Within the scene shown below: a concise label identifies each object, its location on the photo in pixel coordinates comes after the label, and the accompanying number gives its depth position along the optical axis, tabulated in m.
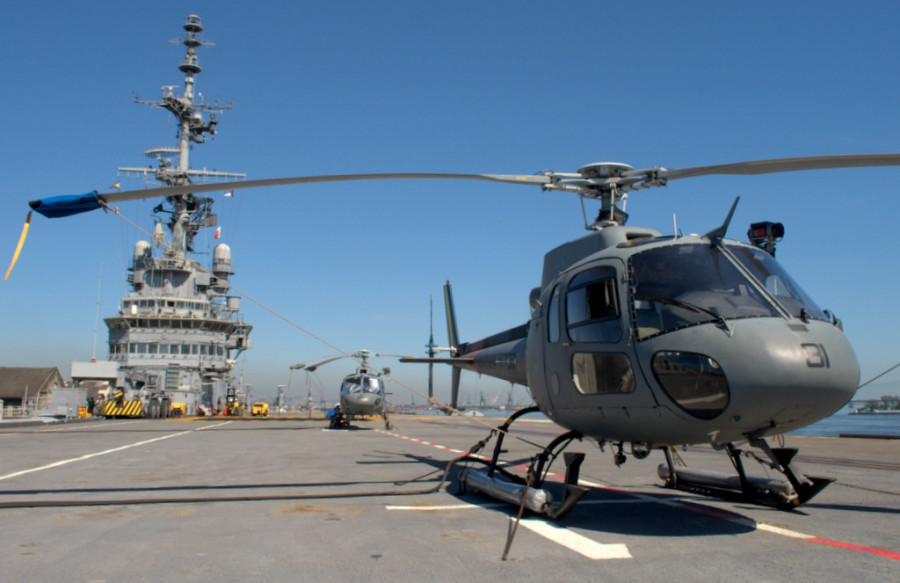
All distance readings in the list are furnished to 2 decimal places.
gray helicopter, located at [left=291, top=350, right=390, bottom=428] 27.91
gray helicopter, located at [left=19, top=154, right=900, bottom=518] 5.44
